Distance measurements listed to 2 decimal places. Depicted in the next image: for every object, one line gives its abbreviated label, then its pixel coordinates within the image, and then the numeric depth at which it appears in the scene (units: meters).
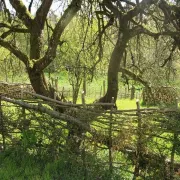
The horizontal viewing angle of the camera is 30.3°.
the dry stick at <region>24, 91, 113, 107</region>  4.55
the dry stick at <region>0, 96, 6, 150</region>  5.49
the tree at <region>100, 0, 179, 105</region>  5.06
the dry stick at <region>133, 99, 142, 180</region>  4.28
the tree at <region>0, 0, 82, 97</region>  5.98
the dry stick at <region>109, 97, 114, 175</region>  4.53
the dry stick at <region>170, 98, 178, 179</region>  4.07
